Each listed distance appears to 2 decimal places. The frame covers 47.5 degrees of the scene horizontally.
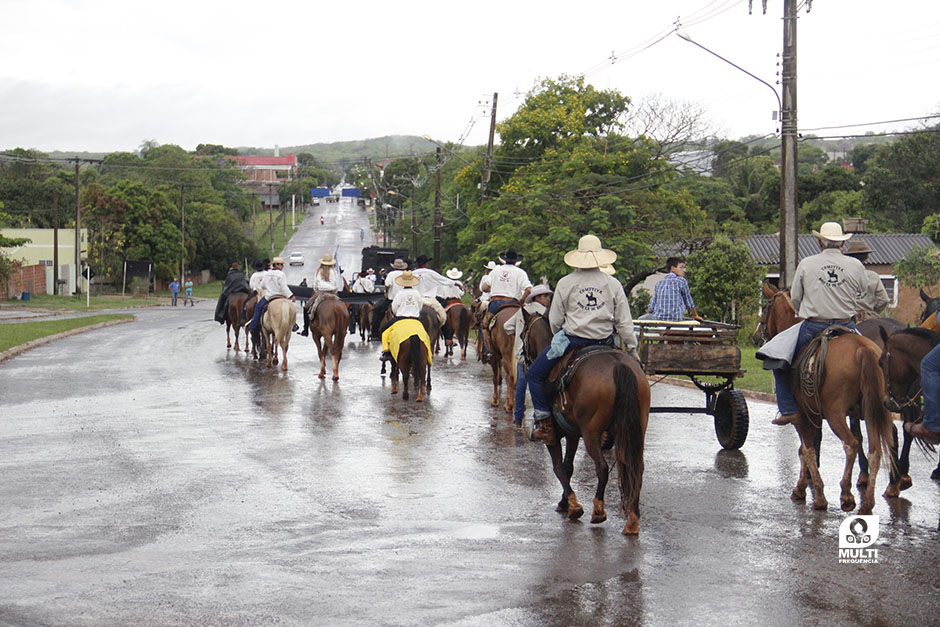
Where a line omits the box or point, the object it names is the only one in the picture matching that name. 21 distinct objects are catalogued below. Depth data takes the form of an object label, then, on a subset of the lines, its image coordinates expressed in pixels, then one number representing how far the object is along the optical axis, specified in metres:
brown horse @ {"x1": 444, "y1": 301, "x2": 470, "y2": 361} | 26.38
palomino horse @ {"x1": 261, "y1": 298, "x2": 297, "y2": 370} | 22.47
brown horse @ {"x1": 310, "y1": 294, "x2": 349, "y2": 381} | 20.41
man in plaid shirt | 13.39
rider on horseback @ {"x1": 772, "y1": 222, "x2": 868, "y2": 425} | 9.77
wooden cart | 11.98
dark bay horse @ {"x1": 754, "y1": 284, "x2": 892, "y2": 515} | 8.88
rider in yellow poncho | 16.77
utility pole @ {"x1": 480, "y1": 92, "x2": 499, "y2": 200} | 49.66
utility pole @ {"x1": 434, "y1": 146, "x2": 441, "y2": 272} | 52.14
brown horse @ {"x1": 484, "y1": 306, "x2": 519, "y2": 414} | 15.59
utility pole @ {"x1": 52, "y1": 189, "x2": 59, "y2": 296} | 65.19
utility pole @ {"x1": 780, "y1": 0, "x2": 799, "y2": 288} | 21.81
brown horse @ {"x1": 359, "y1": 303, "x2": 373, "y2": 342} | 31.59
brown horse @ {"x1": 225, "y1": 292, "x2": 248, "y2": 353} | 26.98
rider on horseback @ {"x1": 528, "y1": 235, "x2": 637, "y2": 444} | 9.26
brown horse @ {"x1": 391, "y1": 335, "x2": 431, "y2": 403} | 16.59
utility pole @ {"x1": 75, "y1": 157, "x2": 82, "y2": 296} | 63.29
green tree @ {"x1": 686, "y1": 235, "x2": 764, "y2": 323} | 30.91
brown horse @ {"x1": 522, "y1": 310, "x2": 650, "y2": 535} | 8.39
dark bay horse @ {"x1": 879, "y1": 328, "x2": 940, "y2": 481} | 9.98
